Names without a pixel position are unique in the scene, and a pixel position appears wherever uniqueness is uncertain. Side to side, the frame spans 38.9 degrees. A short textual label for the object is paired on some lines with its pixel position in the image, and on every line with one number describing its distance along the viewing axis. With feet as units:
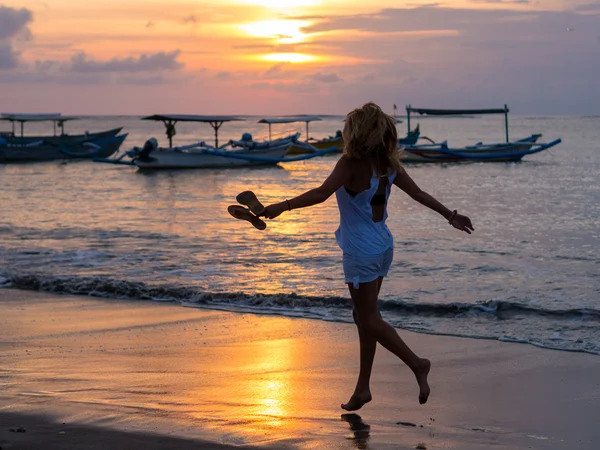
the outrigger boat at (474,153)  150.20
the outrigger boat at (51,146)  164.96
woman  14.46
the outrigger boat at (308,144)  153.67
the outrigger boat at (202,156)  137.39
